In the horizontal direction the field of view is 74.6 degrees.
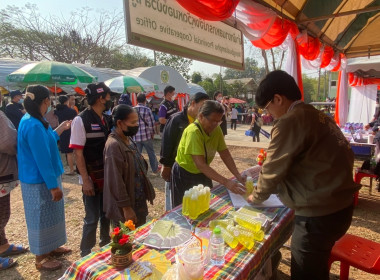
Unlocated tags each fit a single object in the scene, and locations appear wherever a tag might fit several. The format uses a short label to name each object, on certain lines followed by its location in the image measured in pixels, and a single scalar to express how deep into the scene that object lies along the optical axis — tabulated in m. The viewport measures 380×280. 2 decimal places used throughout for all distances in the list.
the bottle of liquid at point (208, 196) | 1.91
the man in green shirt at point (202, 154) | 2.17
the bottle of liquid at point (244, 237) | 1.45
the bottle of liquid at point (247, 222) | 1.56
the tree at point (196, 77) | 32.03
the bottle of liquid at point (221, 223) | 1.64
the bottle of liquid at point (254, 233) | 1.50
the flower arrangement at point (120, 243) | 1.26
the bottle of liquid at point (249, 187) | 2.19
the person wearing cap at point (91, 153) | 2.36
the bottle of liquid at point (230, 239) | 1.45
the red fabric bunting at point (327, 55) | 5.70
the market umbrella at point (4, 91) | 10.05
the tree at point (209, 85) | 30.88
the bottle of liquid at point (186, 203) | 1.82
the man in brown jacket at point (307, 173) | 1.36
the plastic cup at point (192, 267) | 1.12
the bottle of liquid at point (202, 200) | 1.84
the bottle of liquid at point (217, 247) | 1.32
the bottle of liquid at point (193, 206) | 1.79
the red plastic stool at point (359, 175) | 3.93
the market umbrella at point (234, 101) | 26.03
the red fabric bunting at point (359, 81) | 9.55
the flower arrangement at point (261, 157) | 2.89
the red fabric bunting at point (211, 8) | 2.04
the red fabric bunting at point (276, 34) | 3.58
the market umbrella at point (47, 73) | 5.21
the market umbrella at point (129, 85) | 8.04
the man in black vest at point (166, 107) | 5.77
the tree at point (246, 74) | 55.09
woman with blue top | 2.27
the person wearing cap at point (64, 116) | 6.18
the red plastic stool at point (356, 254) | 1.86
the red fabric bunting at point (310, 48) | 4.60
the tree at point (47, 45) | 17.56
